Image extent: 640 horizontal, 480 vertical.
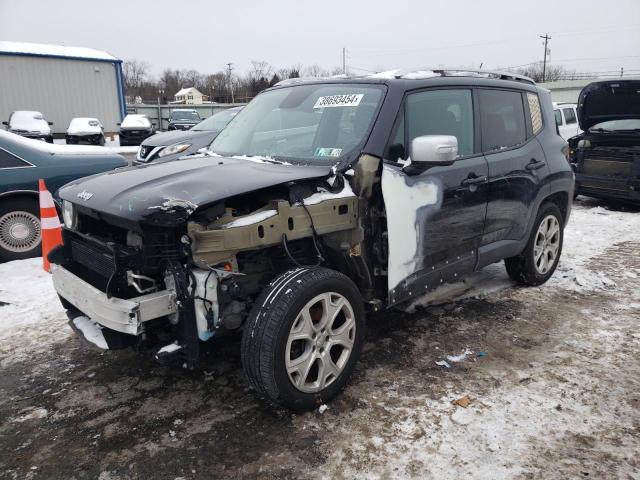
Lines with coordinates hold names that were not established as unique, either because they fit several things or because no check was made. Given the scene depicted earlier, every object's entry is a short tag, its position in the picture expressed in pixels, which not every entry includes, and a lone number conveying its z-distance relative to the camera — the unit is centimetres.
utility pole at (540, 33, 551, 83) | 6644
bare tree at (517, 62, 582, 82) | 7188
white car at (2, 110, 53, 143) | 1794
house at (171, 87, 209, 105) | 7519
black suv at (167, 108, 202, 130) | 2314
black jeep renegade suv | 261
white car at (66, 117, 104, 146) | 2003
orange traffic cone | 507
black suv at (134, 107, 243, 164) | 888
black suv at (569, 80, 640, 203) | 820
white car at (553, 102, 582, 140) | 1284
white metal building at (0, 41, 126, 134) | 2438
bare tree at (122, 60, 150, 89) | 7706
